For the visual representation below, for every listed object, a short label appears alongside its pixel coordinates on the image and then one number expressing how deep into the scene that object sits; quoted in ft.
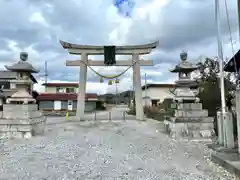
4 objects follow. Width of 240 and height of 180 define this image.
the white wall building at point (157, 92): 99.14
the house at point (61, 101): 88.76
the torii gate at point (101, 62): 38.40
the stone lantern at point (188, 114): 22.55
